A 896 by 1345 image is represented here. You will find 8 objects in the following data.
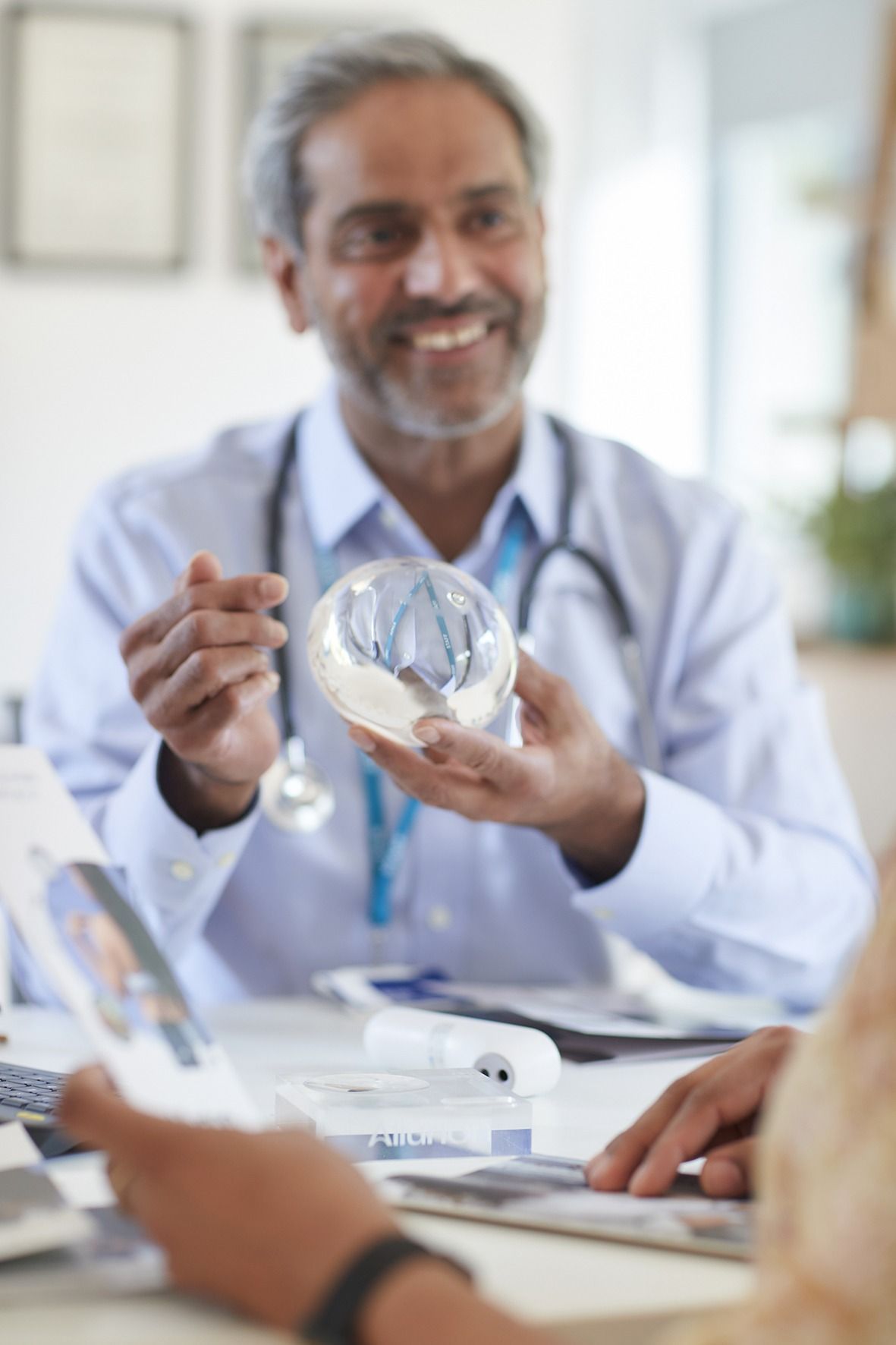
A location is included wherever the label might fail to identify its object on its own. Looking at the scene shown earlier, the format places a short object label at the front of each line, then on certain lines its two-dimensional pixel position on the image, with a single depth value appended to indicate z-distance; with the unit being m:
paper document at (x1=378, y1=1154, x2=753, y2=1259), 0.78
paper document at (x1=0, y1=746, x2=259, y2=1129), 0.75
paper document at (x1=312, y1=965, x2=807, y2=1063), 1.28
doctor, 1.65
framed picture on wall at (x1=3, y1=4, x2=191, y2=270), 3.04
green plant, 3.52
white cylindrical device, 1.13
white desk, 0.67
